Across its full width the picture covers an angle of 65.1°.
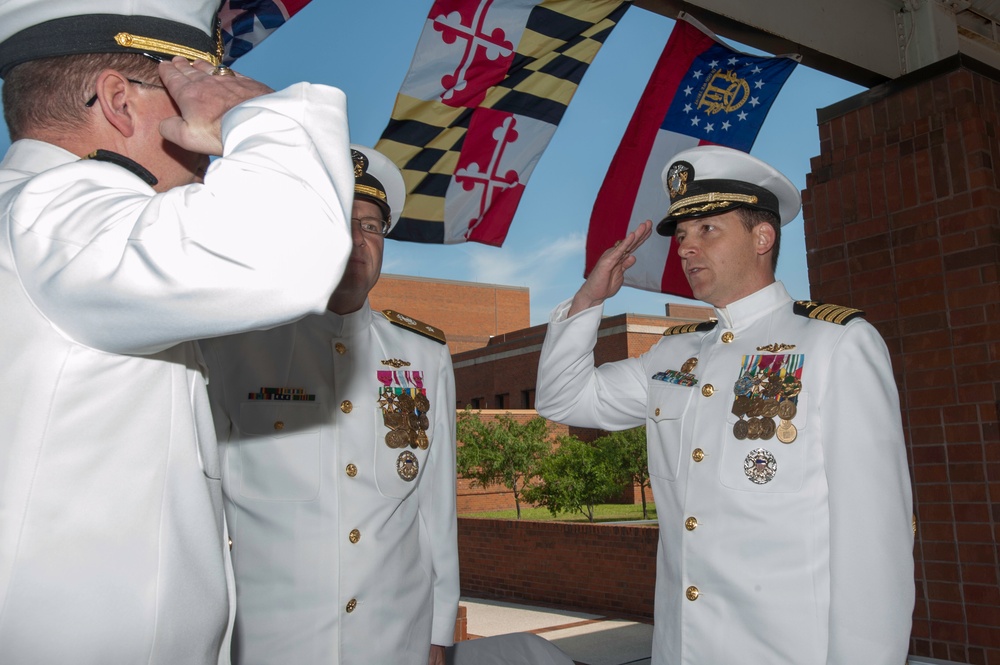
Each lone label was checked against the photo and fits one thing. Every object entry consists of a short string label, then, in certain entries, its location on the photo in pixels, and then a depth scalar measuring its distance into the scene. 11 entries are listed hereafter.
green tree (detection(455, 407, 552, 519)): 22.53
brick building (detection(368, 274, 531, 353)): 44.84
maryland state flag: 4.57
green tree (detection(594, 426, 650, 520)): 17.14
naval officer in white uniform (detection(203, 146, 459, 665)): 2.25
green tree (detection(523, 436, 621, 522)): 16.30
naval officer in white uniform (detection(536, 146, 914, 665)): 2.06
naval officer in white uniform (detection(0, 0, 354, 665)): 0.92
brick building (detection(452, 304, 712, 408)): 29.34
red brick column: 3.80
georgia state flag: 5.07
